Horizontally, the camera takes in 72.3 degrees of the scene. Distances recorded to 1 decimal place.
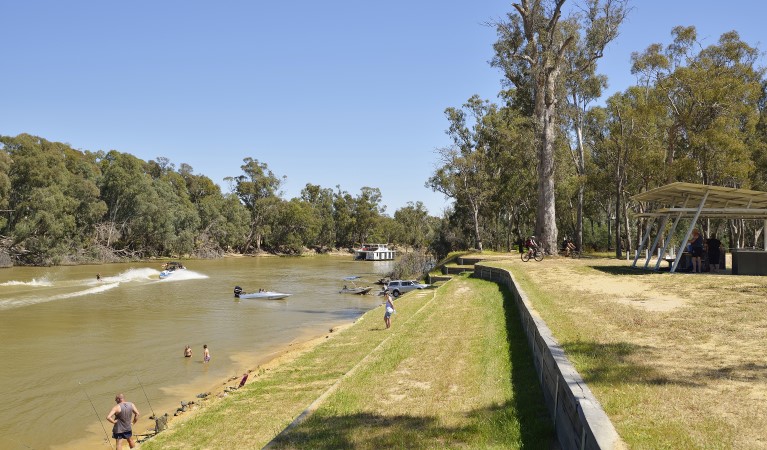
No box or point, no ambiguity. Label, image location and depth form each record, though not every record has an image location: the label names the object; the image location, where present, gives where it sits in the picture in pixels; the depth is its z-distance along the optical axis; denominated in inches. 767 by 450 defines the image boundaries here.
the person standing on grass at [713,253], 802.2
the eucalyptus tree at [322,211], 4963.1
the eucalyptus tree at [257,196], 4421.8
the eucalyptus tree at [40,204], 2485.2
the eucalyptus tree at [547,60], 1239.5
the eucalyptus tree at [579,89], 1501.0
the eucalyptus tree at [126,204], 3038.9
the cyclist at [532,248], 1170.6
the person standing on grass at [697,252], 779.4
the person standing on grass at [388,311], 782.7
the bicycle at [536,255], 1159.1
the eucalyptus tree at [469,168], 1913.1
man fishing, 472.7
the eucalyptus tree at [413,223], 5581.2
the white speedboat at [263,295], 1526.7
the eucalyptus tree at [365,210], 5142.7
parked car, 1494.8
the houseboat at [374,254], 4168.3
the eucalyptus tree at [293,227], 4429.1
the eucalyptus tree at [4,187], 2361.0
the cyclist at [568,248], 1326.3
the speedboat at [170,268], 2110.9
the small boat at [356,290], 1679.4
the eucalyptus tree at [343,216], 5128.0
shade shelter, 745.0
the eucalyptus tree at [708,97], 1270.9
